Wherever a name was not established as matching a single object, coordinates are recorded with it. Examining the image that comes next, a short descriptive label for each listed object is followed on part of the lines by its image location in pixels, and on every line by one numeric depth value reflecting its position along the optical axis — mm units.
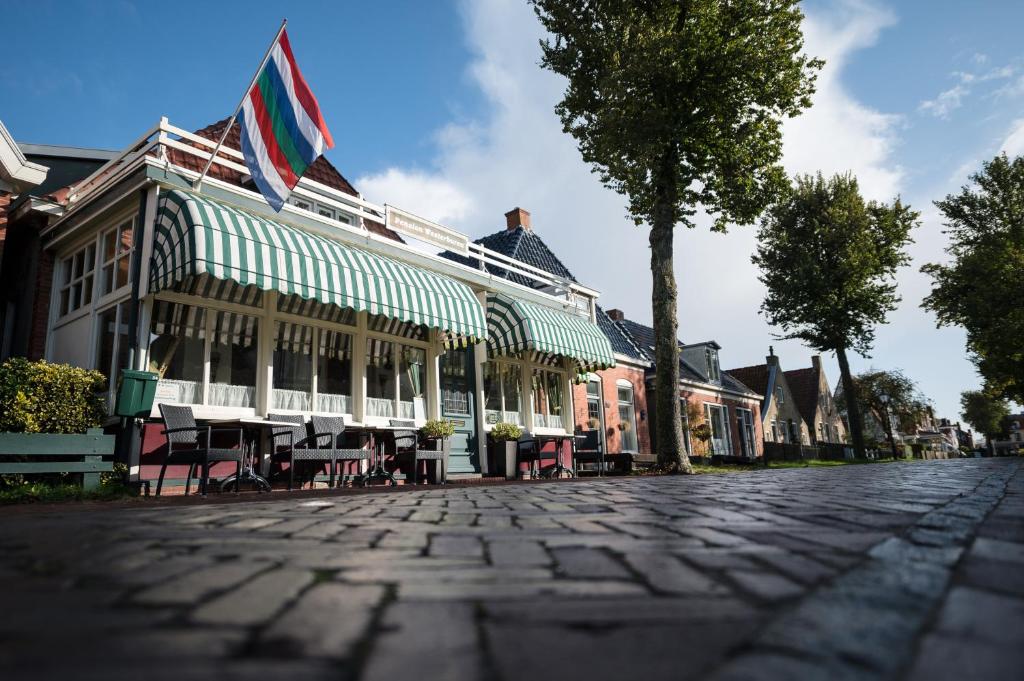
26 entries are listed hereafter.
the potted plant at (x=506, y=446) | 12391
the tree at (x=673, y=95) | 12773
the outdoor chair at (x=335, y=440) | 8516
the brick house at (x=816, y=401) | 36906
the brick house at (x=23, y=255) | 10023
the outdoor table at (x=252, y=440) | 7960
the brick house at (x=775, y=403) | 31266
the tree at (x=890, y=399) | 36500
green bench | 6539
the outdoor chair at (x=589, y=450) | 13852
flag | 8258
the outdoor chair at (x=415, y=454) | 9781
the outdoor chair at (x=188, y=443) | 7043
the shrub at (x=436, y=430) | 10852
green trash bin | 7379
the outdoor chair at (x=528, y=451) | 12414
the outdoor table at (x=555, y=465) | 12999
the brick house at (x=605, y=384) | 18652
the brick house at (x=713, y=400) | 23953
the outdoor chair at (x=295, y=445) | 8125
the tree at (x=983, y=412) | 54188
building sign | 11633
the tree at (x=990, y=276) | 22766
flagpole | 8281
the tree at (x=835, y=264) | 26031
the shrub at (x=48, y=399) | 7242
